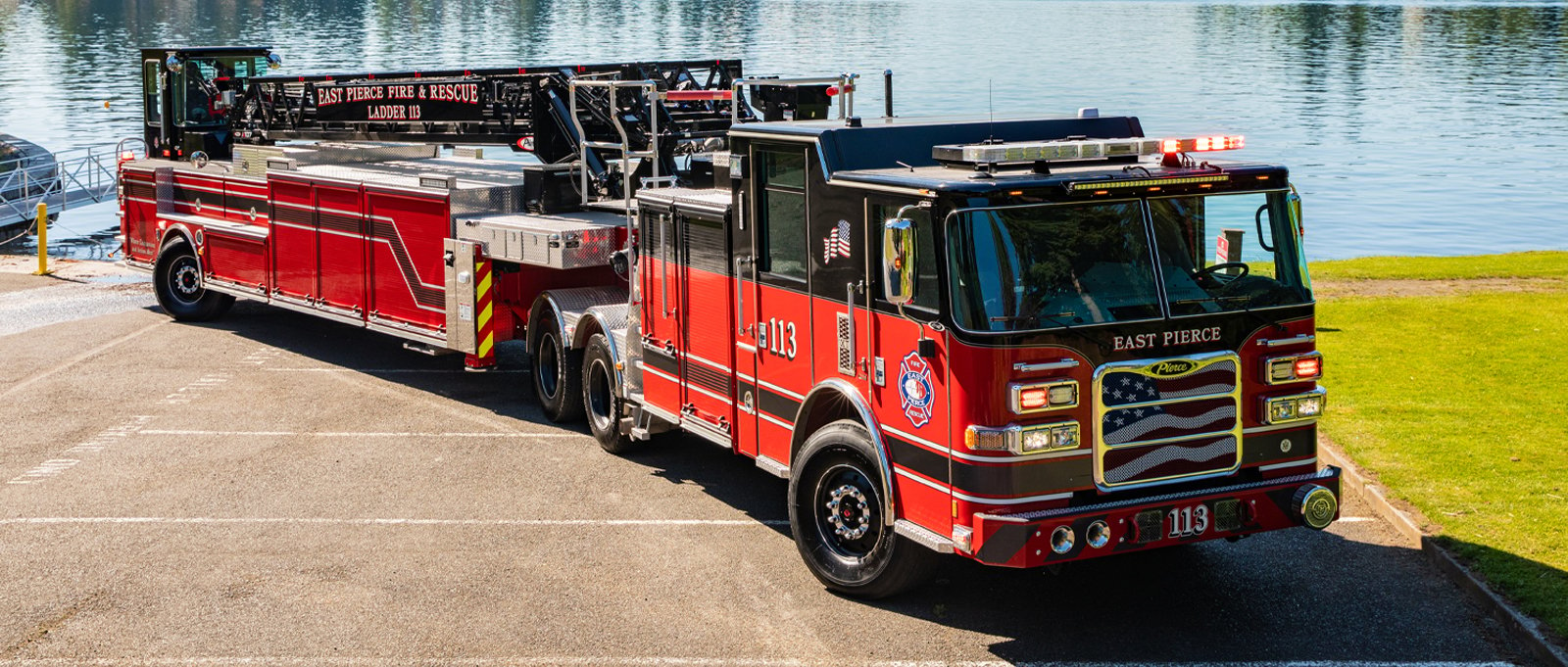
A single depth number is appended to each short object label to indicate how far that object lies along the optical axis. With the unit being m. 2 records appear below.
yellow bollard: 24.36
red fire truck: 8.34
